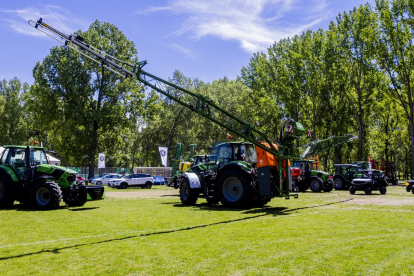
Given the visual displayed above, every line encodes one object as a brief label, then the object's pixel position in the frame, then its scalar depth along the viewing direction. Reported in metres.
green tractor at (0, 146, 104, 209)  14.66
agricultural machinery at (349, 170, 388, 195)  23.12
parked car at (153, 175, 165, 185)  48.25
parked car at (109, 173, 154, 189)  38.03
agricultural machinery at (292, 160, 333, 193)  26.89
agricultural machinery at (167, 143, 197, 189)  28.40
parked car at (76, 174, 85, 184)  15.83
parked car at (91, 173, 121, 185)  41.75
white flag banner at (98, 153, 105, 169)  37.06
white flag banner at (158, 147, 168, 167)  38.27
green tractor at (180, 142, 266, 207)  14.45
